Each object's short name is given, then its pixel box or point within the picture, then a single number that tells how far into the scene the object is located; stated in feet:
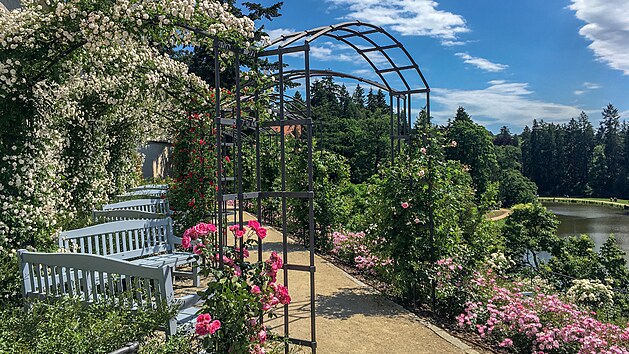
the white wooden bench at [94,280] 10.46
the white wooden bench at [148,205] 24.10
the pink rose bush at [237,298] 9.48
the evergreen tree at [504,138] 318.65
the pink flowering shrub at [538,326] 13.44
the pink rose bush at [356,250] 19.72
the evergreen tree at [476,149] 139.33
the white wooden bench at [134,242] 15.17
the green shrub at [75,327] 9.32
